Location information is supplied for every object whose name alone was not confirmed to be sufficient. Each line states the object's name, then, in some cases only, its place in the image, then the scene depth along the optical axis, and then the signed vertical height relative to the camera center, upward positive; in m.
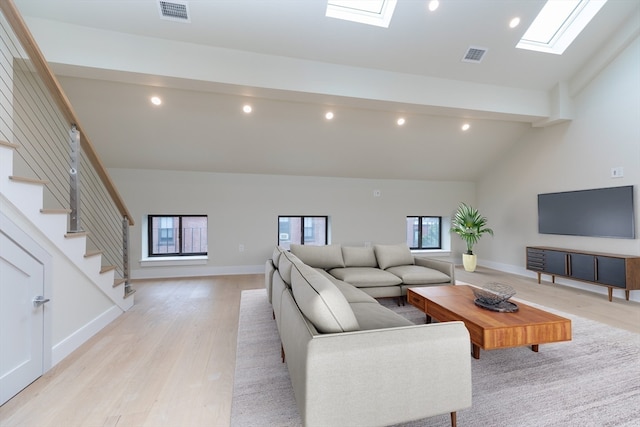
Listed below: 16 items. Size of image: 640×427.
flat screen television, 3.72 +0.11
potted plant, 5.49 -0.22
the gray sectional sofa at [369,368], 1.16 -0.70
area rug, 1.49 -1.12
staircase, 1.77 -0.01
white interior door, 1.66 -0.68
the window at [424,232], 6.44 -0.31
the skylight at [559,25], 3.45 +2.70
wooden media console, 3.47 -0.70
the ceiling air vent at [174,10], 2.67 +2.18
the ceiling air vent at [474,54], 3.45 +2.23
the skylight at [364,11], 2.95 +2.41
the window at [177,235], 5.15 -0.30
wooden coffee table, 1.89 -0.80
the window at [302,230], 5.71 -0.23
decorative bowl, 2.29 -0.66
